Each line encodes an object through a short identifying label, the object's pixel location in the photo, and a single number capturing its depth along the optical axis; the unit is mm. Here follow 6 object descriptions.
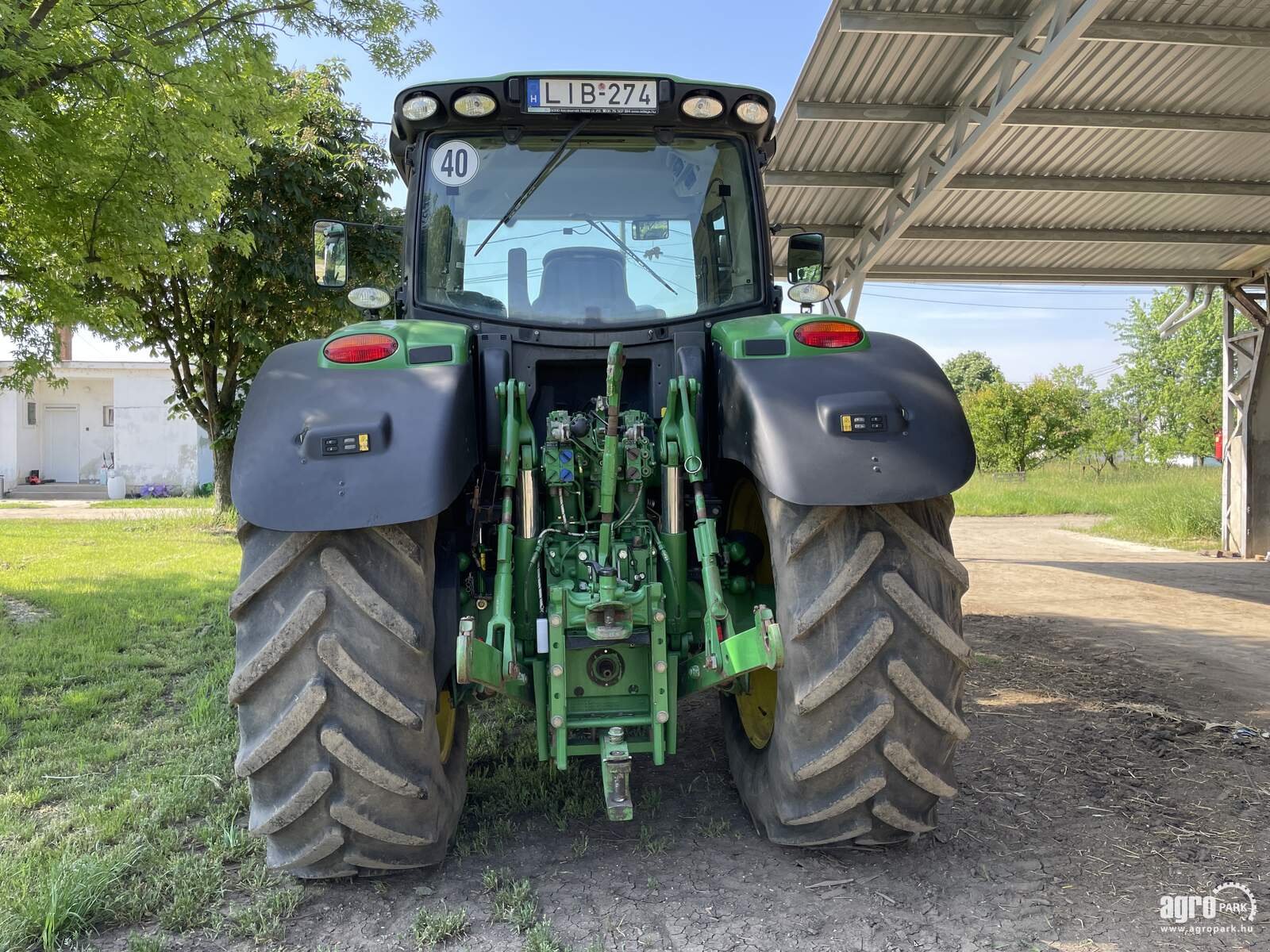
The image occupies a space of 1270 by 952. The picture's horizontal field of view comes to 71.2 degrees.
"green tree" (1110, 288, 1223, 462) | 31078
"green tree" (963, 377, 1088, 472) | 28406
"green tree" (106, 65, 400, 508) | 12000
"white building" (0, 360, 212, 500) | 26812
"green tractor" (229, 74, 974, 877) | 2316
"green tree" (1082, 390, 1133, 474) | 29969
